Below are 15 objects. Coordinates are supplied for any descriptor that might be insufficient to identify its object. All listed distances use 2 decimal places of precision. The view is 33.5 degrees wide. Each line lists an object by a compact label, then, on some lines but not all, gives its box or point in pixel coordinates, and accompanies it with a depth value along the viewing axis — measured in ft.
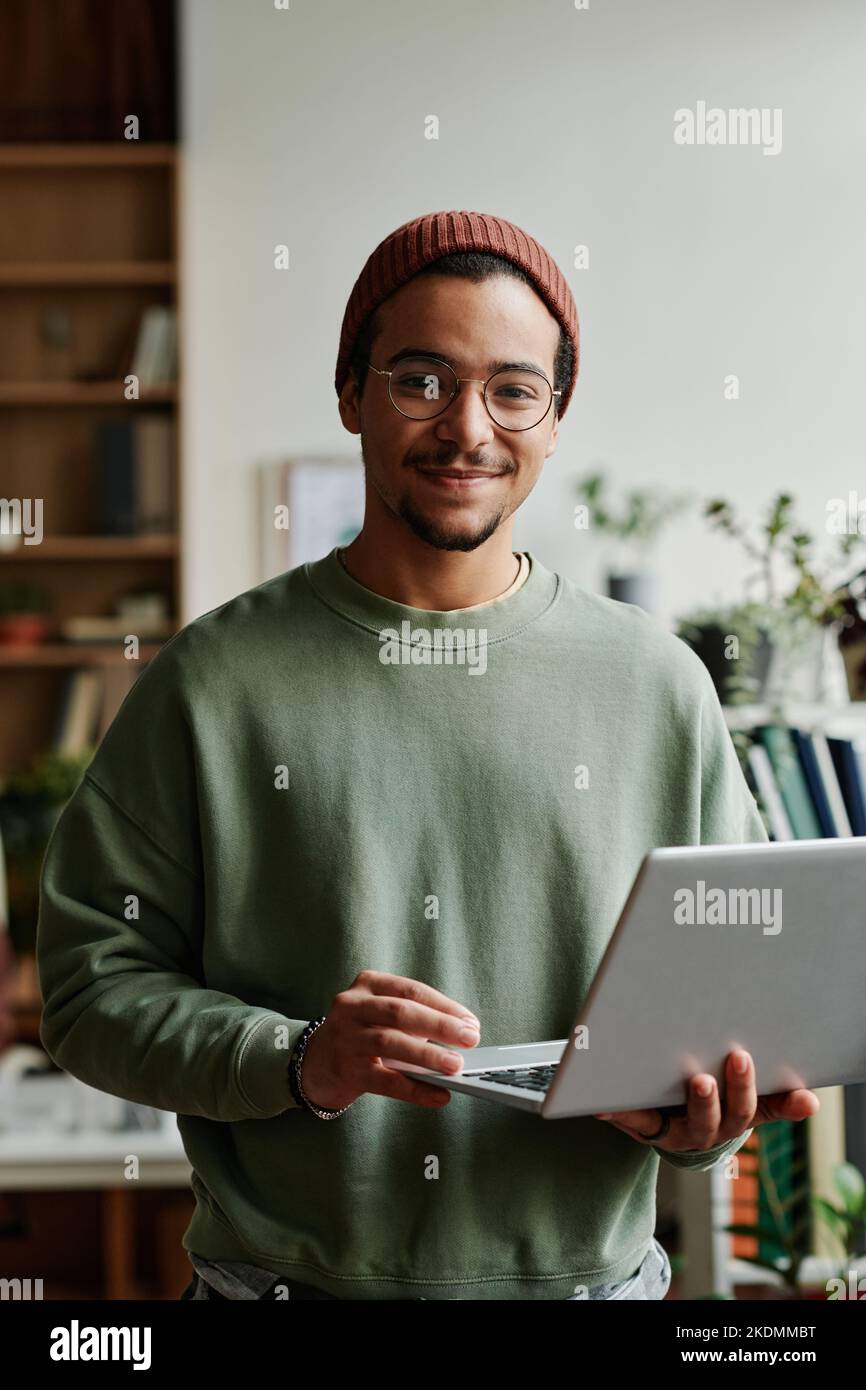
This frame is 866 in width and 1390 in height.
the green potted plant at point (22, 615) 12.13
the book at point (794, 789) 6.27
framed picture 12.01
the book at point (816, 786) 6.23
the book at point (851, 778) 6.19
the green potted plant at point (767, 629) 6.28
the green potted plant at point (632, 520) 11.57
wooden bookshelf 12.36
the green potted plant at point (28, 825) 10.12
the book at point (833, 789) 6.23
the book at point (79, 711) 12.17
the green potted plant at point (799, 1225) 6.63
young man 3.49
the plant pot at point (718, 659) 7.27
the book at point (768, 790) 6.29
